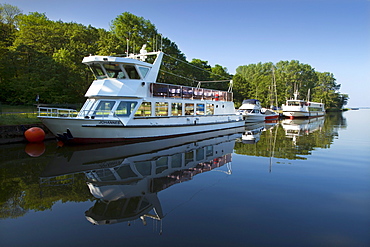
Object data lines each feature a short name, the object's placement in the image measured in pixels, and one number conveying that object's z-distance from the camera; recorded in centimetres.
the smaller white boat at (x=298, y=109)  4916
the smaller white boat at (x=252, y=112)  3526
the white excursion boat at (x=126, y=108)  1368
